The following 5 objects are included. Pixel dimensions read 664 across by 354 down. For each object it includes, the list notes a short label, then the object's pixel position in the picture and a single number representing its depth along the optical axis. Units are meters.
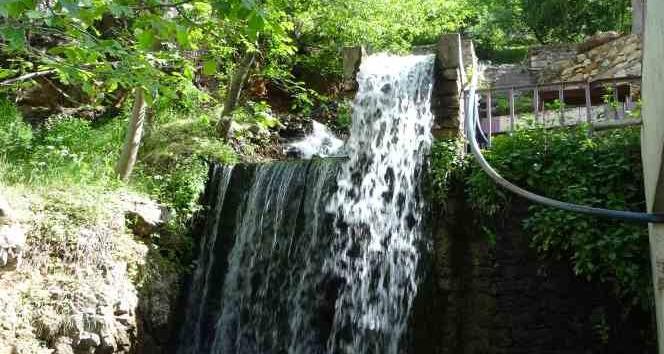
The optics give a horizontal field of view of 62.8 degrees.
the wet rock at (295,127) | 9.86
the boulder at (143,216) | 6.12
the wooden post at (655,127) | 2.82
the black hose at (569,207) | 3.11
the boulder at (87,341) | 5.00
